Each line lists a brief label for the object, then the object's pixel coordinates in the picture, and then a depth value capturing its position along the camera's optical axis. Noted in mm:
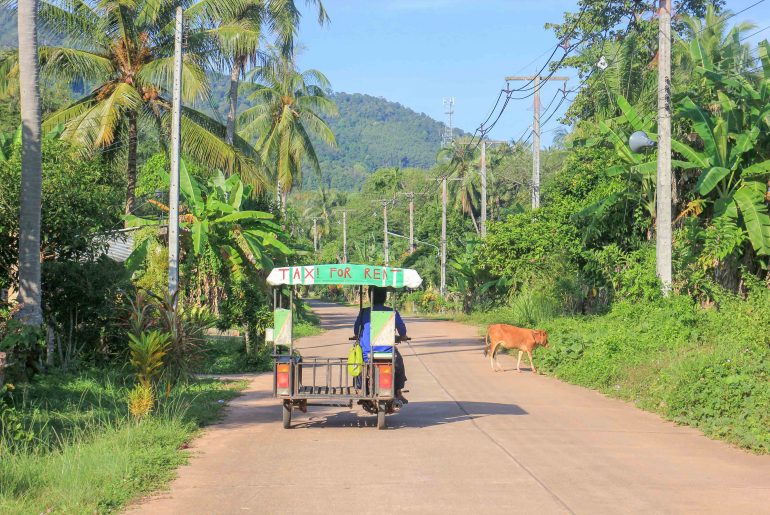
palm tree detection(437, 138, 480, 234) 69750
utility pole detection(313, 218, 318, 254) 99394
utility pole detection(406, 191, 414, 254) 66300
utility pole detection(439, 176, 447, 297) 55344
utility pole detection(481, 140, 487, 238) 43034
